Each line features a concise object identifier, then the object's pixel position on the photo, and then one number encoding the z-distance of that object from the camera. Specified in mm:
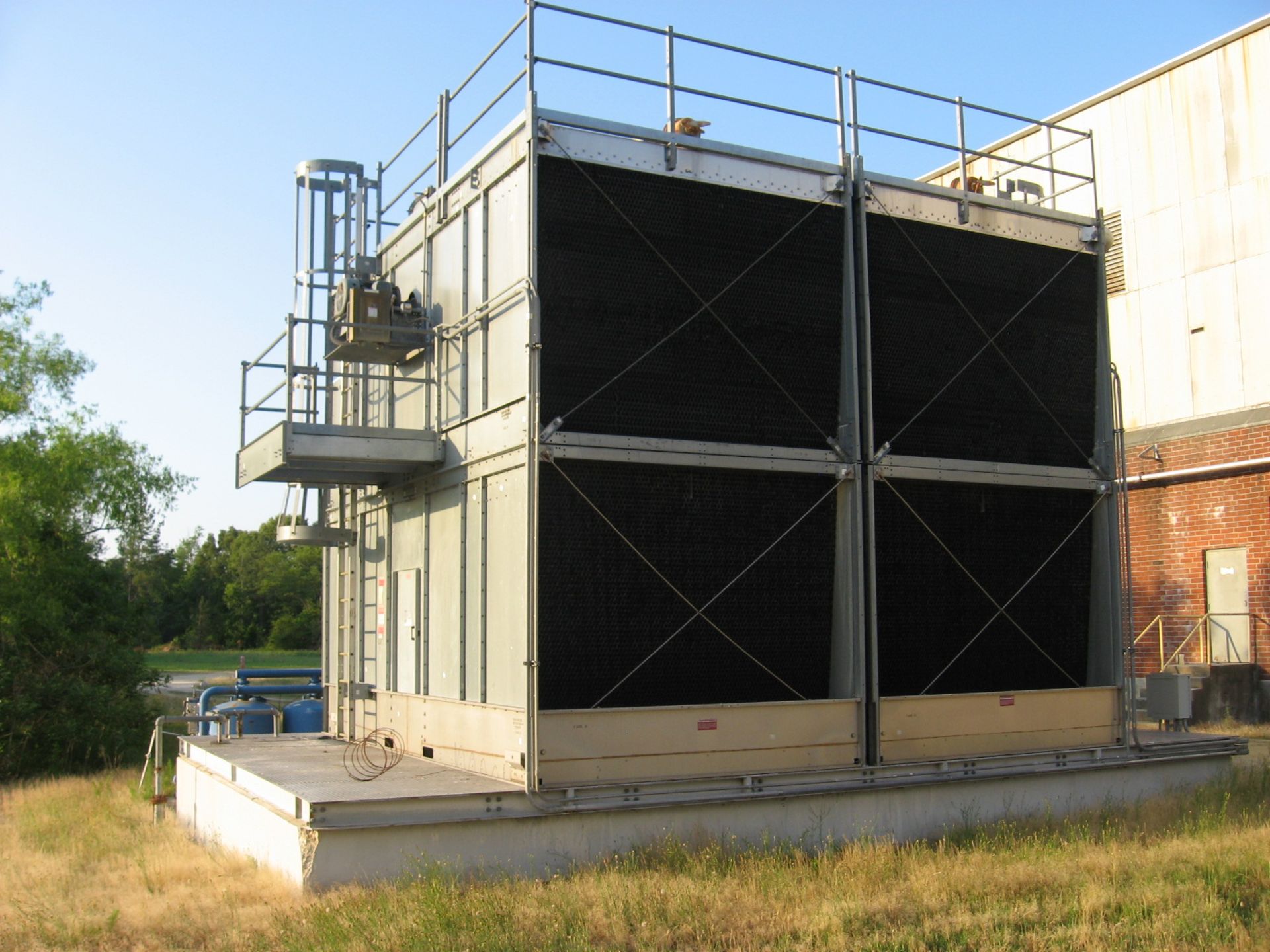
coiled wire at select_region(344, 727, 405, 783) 11438
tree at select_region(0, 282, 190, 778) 21609
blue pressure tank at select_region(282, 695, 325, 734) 16797
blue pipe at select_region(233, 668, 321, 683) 17698
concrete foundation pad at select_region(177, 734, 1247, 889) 9211
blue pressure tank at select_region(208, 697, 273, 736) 16656
